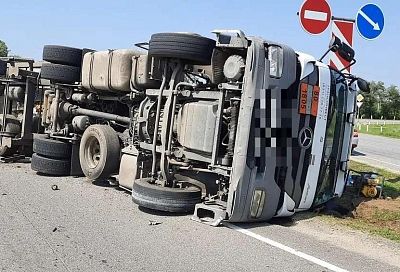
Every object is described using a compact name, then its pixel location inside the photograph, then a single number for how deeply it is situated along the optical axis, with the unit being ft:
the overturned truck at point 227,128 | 17.98
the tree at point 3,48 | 234.74
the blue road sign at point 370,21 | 25.73
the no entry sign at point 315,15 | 24.95
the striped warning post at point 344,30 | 26.11
